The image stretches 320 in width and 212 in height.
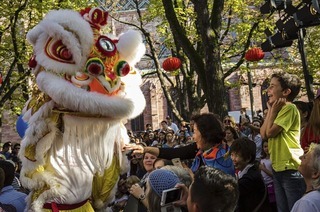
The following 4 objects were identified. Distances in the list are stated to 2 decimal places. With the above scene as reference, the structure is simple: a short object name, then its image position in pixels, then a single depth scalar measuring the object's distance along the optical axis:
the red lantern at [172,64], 13.89
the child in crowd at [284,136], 5.09
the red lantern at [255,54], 13.64
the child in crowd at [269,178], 5.67
